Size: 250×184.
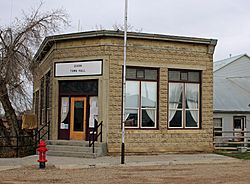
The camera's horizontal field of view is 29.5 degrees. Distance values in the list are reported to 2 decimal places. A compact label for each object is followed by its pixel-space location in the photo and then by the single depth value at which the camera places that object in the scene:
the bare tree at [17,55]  22.23
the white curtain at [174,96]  23.92
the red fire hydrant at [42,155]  18.09
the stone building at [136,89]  22.64
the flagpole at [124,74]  19.56
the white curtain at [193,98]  24.41
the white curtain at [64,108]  24.03
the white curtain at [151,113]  23.50
